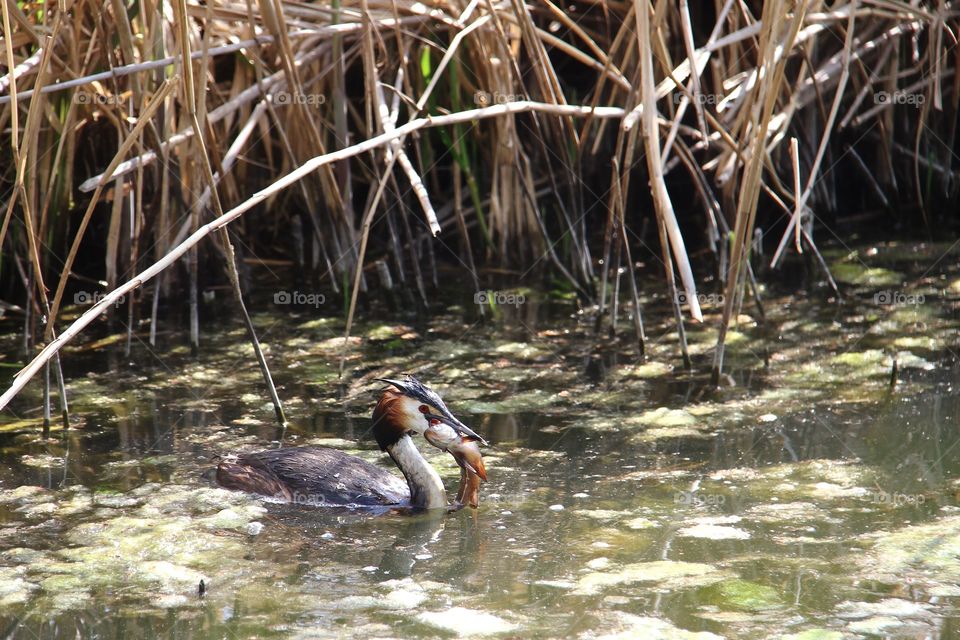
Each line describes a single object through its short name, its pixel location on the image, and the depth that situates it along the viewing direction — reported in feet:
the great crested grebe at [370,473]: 25.08
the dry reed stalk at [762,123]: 24.27
